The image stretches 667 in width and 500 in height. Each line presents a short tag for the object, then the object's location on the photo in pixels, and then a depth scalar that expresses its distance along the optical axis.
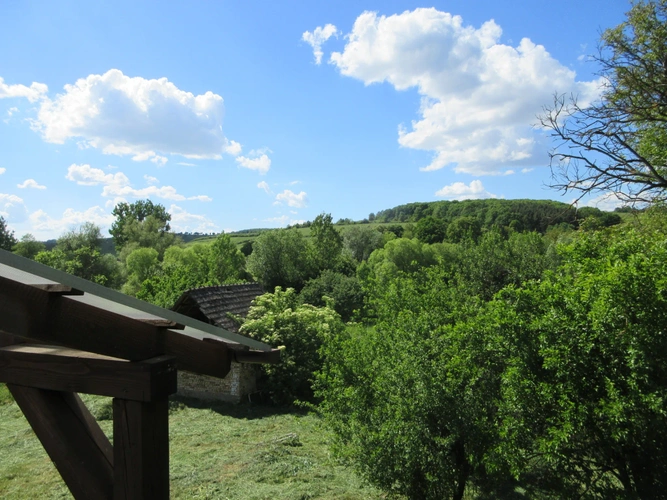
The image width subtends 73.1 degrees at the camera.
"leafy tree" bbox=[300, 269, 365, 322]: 33.50
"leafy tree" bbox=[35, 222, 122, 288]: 44.88
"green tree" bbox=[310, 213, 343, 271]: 47.16
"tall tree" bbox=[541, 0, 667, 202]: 10.41
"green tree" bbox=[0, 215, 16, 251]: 55.47
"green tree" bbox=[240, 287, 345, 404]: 17.23
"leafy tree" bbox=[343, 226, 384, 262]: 72.62
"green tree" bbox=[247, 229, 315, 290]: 42.62
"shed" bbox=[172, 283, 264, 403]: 17.25
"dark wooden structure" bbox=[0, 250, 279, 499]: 1.97
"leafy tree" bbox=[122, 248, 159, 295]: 46.59
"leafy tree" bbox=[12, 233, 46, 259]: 52.34
